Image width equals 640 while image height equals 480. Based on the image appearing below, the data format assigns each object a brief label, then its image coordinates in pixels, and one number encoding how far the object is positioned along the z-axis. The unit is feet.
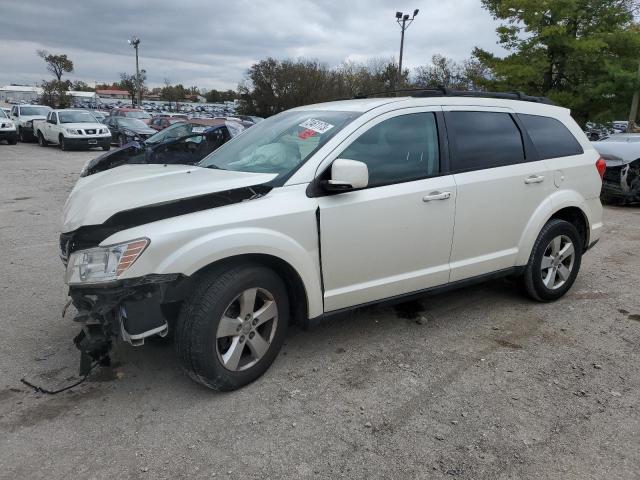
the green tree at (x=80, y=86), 298.76
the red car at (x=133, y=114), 91.54
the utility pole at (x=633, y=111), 61.91
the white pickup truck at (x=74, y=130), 67.92
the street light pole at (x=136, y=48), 175.42
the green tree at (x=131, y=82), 233.47
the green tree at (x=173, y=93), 304.30
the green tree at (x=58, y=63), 247.50
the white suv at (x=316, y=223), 9.49
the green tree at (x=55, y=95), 189.50
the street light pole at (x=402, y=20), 100.54
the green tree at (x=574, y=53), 60.59
